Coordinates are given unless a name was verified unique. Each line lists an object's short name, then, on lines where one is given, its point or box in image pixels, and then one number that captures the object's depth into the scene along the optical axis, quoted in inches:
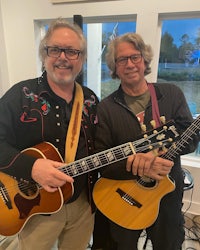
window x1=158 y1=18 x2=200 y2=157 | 70.1
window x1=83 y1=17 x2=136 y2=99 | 75.6
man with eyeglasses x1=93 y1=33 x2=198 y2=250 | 40.7
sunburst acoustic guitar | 35.4
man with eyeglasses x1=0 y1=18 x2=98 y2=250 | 36.2
